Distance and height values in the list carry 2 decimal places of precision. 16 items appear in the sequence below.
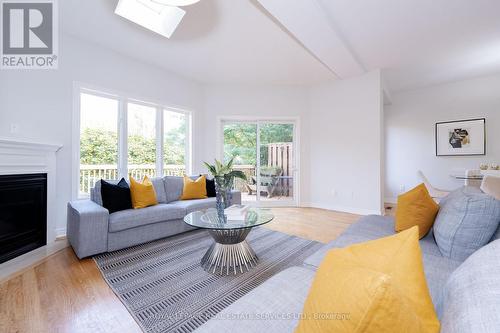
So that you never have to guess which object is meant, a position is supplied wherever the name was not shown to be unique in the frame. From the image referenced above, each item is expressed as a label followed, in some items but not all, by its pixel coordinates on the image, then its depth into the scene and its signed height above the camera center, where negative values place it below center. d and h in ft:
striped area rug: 4.93 -3.15
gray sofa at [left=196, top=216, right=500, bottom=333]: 1.58 -1.76
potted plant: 7.10 -0.44
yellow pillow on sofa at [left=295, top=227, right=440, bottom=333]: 1.44 -0.95
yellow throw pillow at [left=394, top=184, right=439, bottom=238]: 5.26 -1.04
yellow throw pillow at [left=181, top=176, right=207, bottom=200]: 11.44 -1.12
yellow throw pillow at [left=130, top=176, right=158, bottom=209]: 9.19 -1.12
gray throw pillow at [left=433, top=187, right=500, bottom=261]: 3.84 -1.06
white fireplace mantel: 7.07 +0.23
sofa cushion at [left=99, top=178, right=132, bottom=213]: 8.41 -1.14
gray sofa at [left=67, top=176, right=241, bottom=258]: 7.42 -2.09
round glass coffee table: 6.59 -2.48
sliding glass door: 16.15 +0.84
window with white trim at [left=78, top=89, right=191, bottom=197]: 10.74 +1.60
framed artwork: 13.87 +1.95
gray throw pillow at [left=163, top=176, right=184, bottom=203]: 11.22 -1.02
